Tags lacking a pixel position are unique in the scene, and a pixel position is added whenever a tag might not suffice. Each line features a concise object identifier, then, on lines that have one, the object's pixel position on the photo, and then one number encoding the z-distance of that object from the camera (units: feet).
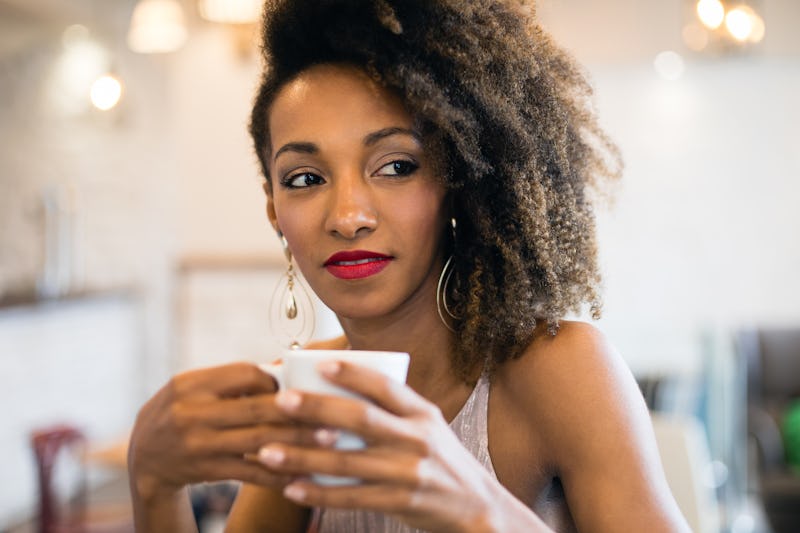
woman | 3.27
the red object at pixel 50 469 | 9.99
